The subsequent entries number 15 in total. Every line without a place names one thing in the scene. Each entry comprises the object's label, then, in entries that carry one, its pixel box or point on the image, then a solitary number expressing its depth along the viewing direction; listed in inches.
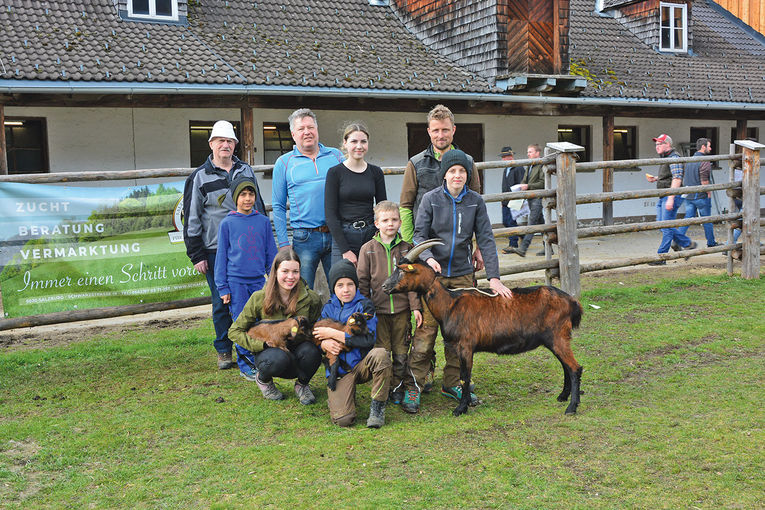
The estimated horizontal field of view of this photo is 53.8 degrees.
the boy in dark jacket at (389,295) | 193.0
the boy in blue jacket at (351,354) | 182.7
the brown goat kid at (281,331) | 192.1
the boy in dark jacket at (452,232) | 192.7
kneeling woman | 193.2
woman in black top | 202.7
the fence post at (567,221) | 322.0
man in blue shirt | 215.9
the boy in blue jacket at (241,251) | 213.2
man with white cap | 221.3
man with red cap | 407.2
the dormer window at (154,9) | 535.5
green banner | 240.2
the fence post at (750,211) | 381.7
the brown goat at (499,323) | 188.5
